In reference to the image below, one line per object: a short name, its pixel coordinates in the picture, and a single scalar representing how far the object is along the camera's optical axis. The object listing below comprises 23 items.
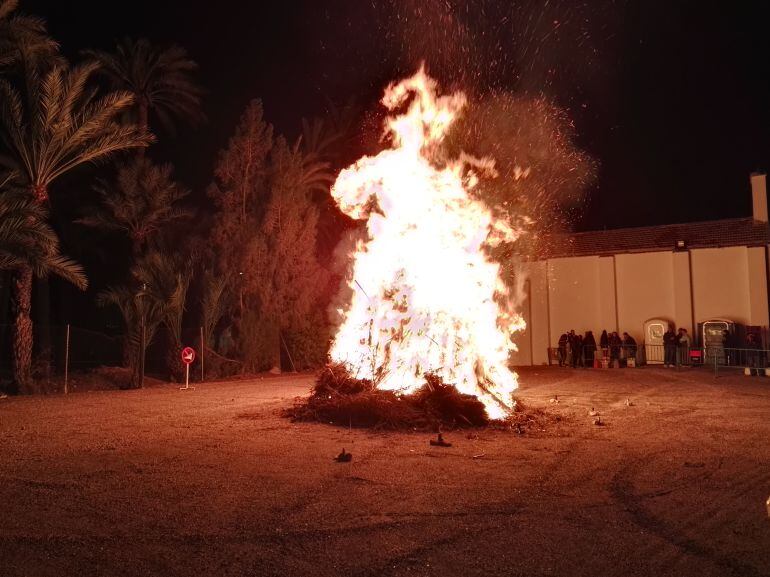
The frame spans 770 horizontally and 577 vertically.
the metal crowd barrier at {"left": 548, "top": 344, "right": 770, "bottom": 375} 22.98
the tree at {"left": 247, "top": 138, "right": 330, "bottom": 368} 25.53
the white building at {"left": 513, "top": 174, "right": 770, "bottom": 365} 26.00
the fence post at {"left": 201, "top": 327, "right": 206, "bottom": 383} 22.92
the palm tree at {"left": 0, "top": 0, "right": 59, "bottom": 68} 16.98
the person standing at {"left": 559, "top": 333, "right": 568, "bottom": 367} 27.61
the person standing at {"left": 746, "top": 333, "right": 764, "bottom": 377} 22.40
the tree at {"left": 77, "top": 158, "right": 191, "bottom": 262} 24.09
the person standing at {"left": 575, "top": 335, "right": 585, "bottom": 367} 27.14
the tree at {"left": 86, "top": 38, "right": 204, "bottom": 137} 26.17
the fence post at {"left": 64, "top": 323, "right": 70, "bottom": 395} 18.50
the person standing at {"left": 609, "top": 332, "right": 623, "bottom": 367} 26.95
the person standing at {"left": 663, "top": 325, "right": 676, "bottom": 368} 25.42
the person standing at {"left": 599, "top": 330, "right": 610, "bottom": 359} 27.16
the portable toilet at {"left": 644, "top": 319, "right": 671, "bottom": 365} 26.80
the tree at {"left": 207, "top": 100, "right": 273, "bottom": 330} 25.08
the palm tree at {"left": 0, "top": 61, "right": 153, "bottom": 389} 17.67
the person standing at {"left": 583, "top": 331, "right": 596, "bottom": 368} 27.47
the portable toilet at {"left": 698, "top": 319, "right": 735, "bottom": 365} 24.83
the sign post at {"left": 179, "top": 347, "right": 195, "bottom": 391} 19.56
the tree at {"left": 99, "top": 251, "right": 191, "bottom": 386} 21.05
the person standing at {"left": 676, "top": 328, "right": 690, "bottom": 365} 25.36
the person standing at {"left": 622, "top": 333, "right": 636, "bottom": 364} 26.78
